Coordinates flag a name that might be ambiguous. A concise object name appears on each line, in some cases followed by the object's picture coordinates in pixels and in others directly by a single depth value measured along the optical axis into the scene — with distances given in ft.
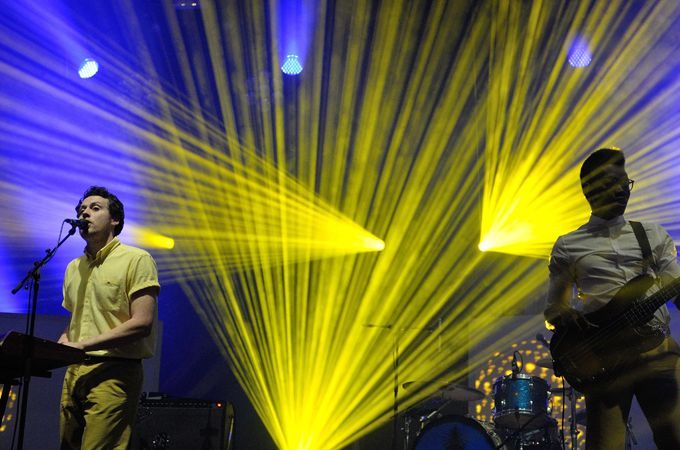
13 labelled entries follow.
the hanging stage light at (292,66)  26.14
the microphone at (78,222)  10.59
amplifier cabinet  18.34
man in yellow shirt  9.97
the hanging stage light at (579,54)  24.43
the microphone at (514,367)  20.22
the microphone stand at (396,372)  21.65
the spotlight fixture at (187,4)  24.93
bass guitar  9.47
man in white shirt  9.31
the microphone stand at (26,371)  9.34
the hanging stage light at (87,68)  25.38
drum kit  19.16
